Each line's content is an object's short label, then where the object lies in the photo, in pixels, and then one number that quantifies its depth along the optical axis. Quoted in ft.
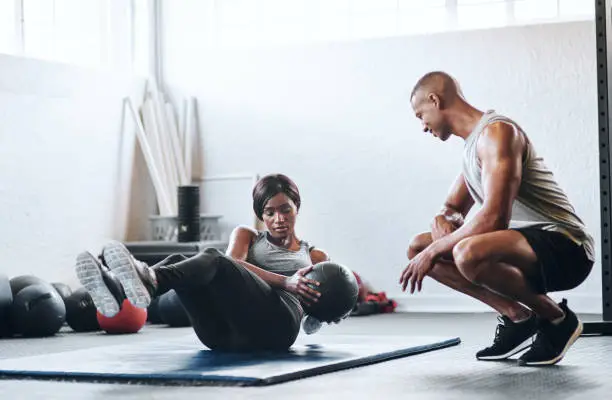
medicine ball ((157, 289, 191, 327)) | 20.34
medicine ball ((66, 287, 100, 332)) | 19.75
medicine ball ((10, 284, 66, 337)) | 18.44
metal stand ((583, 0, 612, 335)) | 16.92
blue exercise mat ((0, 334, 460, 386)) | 11.03
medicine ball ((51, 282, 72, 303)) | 20.10
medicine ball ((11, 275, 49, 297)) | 18.92
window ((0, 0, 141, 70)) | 22.61
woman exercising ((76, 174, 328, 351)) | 11.12
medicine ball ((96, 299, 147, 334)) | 19.06
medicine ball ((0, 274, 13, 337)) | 18.49
